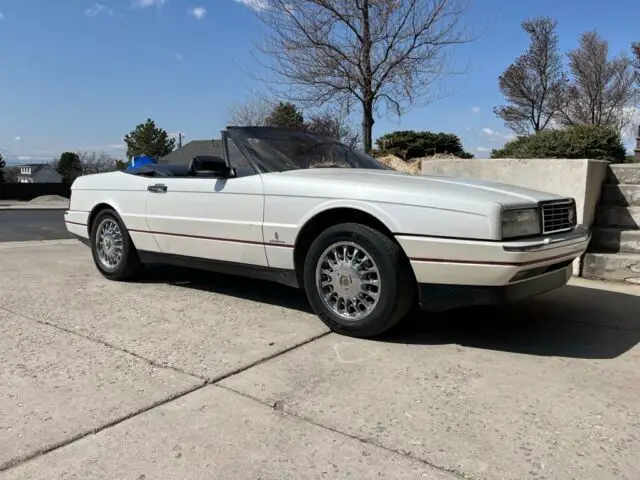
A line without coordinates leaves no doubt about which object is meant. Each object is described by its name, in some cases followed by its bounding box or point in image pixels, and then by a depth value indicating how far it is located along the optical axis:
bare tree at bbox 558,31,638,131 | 22.70
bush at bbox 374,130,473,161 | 15.95
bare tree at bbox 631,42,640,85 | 20.69
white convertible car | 3.50
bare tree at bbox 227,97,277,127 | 26.01
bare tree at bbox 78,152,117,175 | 82.95
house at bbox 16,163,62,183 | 103.56
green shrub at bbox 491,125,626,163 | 8.52
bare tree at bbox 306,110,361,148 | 17.10
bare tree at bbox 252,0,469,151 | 11.76
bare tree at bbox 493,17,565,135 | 23.45
